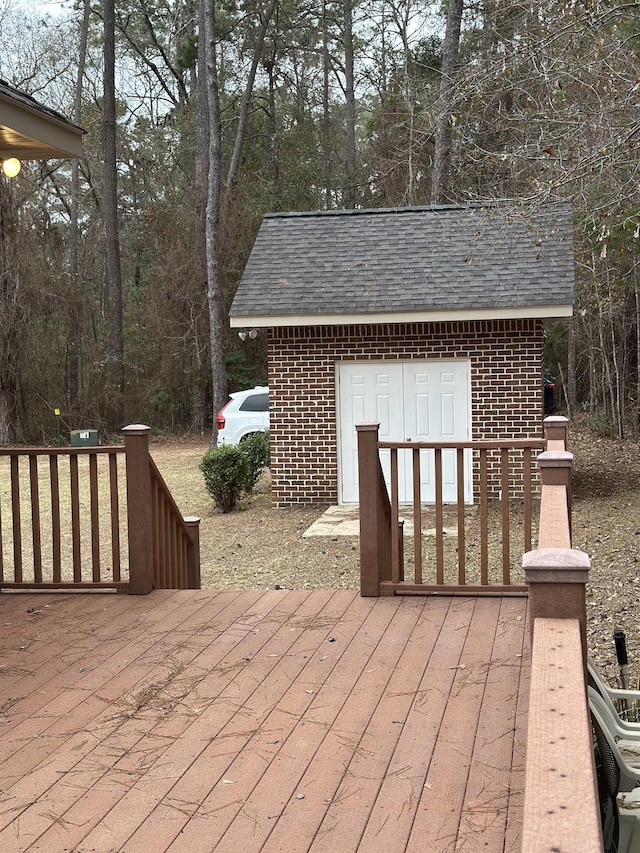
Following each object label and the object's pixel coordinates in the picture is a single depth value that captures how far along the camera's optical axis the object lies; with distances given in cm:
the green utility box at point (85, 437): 2094
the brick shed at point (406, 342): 1272
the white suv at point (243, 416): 1697
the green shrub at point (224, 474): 1358
